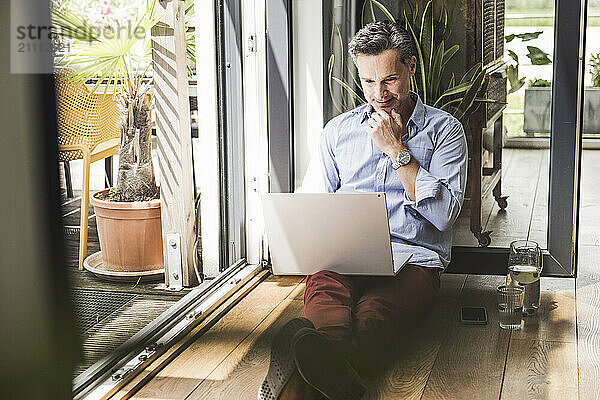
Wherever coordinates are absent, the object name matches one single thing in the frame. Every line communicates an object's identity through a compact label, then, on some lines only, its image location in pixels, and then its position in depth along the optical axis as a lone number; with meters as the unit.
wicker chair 2.14
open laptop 2.73
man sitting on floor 2.67
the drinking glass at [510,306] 2.91
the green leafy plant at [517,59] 3.33
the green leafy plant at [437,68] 3.36
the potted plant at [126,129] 2.22
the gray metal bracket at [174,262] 3.21
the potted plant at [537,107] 3.37
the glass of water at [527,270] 2.99
